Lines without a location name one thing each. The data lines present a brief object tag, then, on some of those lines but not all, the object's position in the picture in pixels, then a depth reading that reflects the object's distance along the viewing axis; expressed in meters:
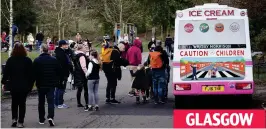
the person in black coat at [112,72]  16.17
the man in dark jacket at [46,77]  12.25
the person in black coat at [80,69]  15.11
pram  20.48
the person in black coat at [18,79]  11.91
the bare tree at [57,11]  46.75
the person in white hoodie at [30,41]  41.53
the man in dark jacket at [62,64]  15.18
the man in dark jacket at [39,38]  41.66
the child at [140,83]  16.45
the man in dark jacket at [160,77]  16.09
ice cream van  14.09
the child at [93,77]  14.70
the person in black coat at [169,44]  40.03
